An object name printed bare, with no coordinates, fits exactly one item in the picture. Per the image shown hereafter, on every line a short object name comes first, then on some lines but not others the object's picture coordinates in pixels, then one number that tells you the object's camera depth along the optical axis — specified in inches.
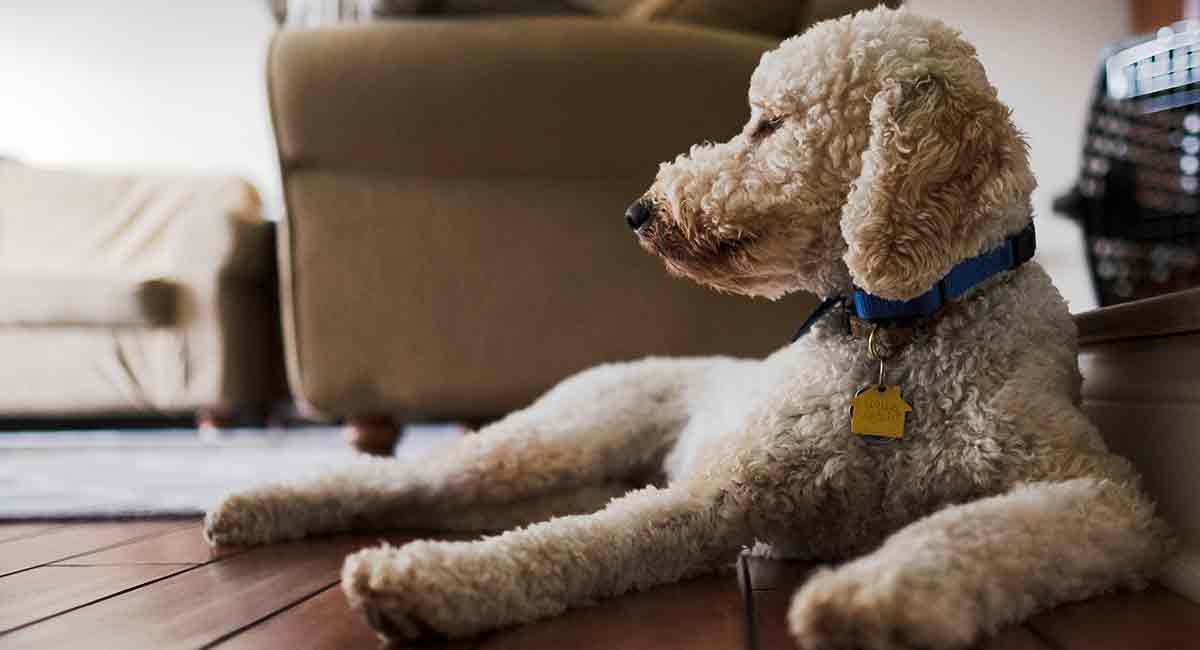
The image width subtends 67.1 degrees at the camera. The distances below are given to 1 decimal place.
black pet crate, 79.9
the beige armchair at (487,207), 81.1
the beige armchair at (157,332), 125.4
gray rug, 76.5
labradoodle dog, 34.1
